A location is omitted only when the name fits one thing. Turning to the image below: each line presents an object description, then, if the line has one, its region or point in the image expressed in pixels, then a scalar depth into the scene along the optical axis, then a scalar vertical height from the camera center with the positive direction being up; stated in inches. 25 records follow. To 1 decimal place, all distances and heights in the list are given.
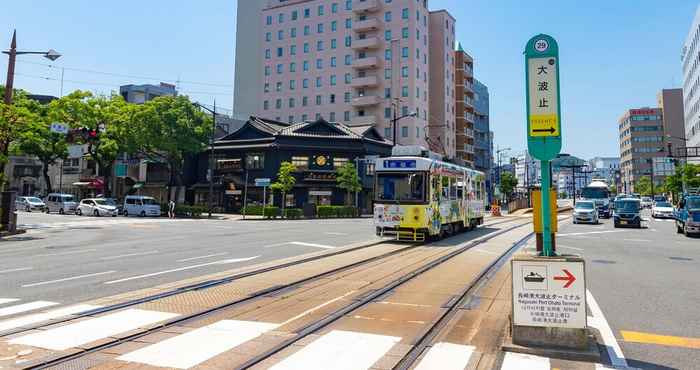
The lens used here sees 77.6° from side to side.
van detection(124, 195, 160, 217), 1640.0 -17.1
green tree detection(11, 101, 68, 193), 1786.4 +236.8
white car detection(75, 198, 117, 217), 1595.7 -21.9
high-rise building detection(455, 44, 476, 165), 3070.9 +718.3
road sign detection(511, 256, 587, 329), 192.5 -37.9
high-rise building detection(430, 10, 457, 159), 2819.9 +863.9
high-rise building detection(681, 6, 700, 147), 2775.6 +887.0
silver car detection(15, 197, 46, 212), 1870.1 -16.4
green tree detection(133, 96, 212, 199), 1737.2 +301.8
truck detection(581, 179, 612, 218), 1737.2 +57.1
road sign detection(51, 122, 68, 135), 1100.1 +190.4
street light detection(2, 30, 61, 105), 749.9 +250.9
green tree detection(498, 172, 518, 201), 2728.8 +146.8
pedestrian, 1628.9 -26.7
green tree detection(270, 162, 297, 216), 1649.9 +97.5
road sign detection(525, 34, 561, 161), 219.6 +55.5
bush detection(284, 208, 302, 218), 1600.8 -31.5
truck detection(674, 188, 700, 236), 841.5 -11.2
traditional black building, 1828.2 +197.1
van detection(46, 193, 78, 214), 1747.0 -7.3
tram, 640.4 +13.3
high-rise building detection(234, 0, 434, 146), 2573.8 +913.6
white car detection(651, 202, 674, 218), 1700.3 -6.1
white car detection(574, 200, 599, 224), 1296.8 -14.0
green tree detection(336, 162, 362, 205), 1736.0 +108.4
